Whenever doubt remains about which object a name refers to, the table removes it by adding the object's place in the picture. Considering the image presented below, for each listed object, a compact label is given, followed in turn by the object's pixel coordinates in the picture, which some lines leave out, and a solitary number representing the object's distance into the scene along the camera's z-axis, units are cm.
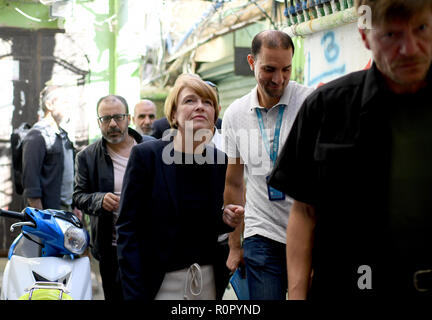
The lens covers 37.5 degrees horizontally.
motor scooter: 411
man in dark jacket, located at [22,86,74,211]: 622
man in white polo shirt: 367
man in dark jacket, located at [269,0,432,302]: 183
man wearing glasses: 456
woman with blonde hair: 322
